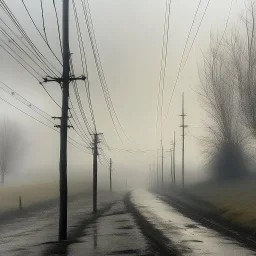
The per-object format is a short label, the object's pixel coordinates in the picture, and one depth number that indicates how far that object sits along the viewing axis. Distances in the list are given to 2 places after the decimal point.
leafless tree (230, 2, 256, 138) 37.59
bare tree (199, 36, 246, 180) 54.15
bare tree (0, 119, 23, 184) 104.00
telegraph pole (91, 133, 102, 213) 42.91
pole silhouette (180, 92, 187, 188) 66.62
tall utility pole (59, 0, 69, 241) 20.69
